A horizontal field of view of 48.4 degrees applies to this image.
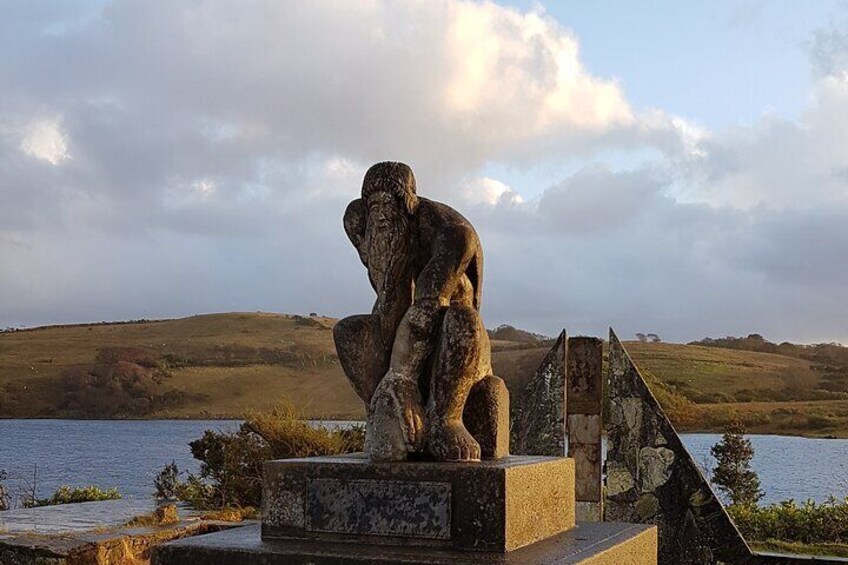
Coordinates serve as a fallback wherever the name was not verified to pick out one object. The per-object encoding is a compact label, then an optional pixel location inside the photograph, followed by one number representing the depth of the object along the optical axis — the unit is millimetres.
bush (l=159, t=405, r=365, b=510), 11133
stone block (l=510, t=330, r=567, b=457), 8047
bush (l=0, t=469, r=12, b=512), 10727
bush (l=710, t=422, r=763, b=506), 10646
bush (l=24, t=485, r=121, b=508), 10766
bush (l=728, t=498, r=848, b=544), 8945
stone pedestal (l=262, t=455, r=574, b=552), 4031
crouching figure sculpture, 4398
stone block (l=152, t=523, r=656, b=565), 3859
